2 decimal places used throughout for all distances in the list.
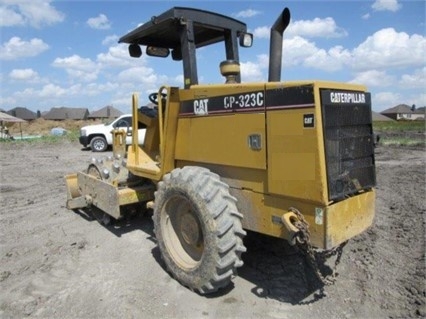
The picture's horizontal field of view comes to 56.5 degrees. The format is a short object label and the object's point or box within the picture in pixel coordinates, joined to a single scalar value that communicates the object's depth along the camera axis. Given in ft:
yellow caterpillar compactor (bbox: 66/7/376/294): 10.43
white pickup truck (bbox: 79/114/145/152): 61.21
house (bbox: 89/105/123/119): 264.91
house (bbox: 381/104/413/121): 292.61
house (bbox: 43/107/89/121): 265.75
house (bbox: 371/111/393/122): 275.14
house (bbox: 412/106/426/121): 296.51
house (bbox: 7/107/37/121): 267.39
